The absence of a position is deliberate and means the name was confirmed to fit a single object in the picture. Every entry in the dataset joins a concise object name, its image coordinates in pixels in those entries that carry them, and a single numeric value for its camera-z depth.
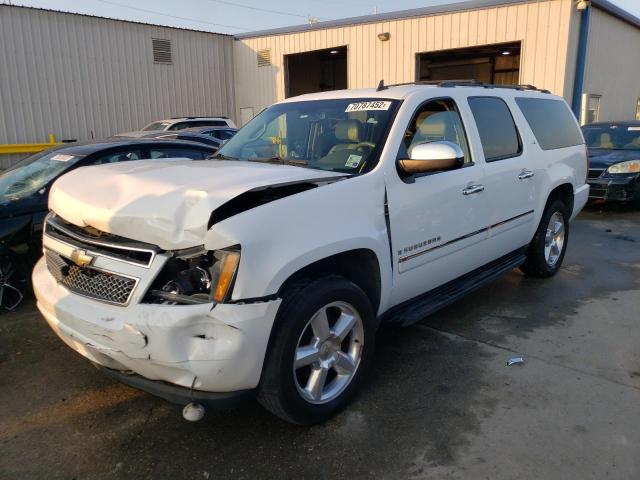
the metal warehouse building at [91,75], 14.40
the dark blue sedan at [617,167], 9.21
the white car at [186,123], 12.59
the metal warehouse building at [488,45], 13.15
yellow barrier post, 13.93
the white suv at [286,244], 2.40
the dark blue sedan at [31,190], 4.55
